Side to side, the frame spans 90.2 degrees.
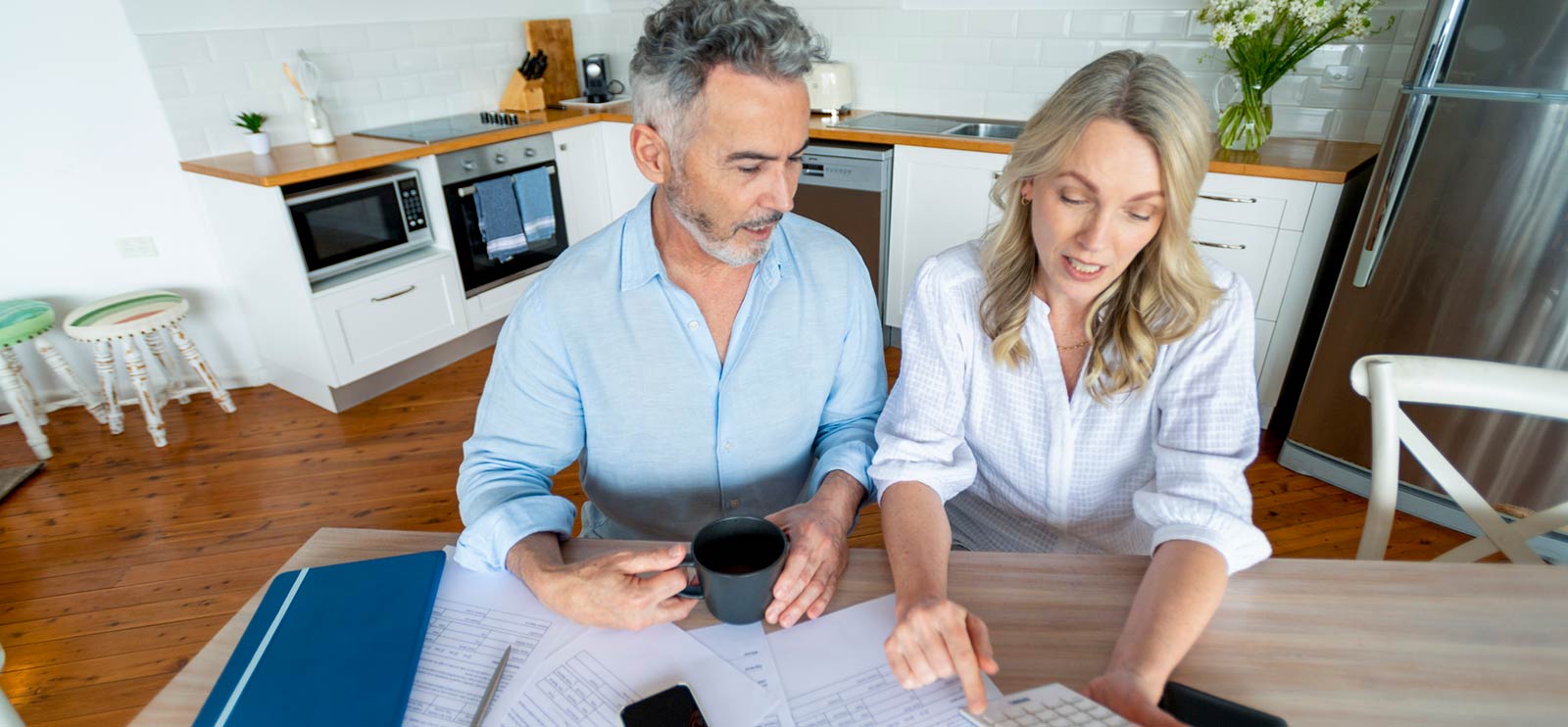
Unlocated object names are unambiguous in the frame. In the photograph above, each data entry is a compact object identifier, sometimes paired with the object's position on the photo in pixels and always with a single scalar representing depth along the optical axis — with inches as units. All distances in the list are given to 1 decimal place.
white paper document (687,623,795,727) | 28.9
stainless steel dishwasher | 118.2
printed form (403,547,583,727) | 28.9
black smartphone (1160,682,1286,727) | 26.6
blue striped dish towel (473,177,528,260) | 124.9
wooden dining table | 28.5
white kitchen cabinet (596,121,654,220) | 142.4
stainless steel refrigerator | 70.2
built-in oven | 121.9
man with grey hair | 38.4
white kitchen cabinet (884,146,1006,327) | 110.6
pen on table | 28.1
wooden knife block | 146.6
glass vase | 96.3
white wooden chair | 40.5
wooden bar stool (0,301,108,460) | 100.2
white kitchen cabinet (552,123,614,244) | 138.2
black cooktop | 123.2
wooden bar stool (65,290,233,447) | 101.9
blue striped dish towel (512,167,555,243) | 130.9
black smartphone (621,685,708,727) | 27.1
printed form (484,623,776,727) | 28.1
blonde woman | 32.2
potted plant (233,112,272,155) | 111.8
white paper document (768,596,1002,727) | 28.1
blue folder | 27.9
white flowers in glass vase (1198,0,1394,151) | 88.4
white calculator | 26.0
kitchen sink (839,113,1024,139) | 124.2
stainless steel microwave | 104.7
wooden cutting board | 151.1
